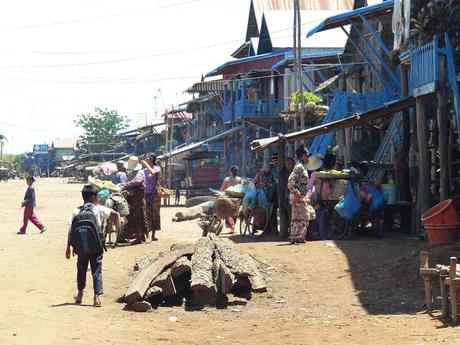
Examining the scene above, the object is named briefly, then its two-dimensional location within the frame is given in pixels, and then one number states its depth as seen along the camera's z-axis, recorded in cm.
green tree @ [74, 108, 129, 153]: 10219
